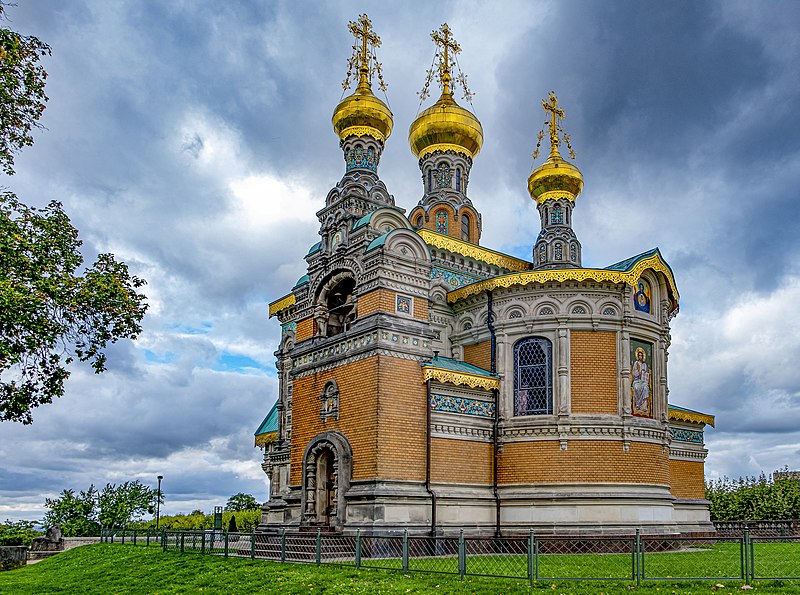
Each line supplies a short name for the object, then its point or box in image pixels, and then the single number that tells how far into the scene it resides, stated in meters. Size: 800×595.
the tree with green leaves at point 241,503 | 40.84
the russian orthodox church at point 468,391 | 16.58
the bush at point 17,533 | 24.56
